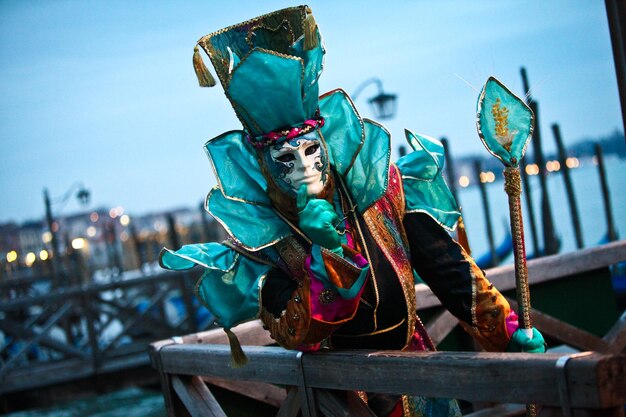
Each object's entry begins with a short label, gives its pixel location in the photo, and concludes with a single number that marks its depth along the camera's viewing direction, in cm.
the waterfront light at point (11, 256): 2474
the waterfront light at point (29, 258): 3165
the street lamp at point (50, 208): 1451
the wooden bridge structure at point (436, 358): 165
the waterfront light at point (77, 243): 2007
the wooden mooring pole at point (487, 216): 1195
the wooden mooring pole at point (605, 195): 1085
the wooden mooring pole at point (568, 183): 1189
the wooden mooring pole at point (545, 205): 1077
